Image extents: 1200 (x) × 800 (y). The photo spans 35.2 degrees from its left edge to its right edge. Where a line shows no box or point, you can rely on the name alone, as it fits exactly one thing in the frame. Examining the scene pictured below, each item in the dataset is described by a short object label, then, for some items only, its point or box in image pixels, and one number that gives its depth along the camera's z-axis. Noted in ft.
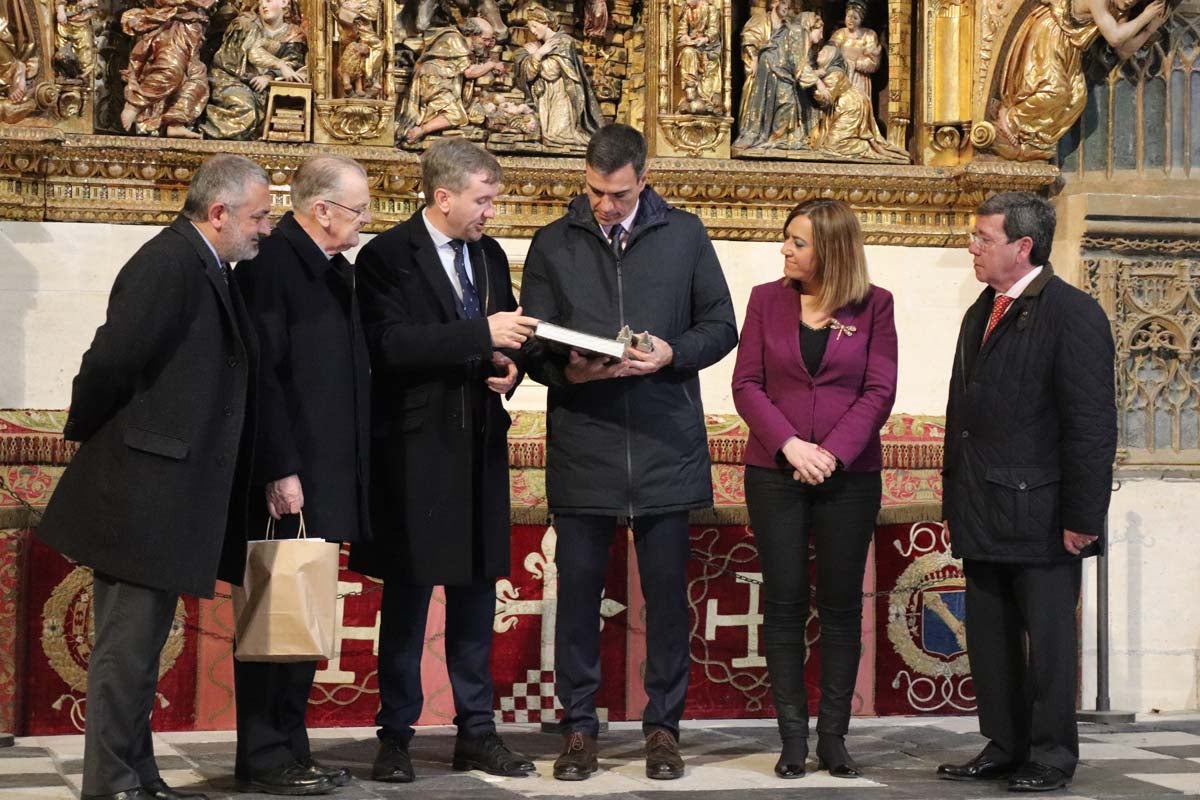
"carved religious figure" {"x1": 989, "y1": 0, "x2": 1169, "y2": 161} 23.90
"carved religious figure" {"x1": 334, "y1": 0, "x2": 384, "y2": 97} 22.76
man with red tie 17.47
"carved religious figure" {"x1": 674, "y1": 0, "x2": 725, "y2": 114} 23.77
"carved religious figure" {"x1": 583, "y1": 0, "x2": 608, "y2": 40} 24.52
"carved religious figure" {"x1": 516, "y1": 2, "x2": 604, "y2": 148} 23.99
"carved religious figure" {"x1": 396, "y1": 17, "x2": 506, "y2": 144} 23.43
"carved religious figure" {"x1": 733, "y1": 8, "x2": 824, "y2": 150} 24.36
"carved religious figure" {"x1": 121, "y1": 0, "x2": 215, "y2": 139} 22.39
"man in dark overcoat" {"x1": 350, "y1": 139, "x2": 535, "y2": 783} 17.31
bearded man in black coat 15.14
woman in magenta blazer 18.01
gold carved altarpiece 22.03
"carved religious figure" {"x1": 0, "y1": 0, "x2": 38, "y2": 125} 21.48
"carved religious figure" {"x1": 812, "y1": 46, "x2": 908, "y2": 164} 24.61
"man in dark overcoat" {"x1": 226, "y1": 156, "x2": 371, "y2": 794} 16.40
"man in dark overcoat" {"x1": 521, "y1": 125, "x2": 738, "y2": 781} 17.56
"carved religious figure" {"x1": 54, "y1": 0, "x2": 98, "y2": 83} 21.85
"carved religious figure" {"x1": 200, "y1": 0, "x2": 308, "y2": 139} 22.76
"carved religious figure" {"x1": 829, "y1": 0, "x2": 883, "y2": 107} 24.86
